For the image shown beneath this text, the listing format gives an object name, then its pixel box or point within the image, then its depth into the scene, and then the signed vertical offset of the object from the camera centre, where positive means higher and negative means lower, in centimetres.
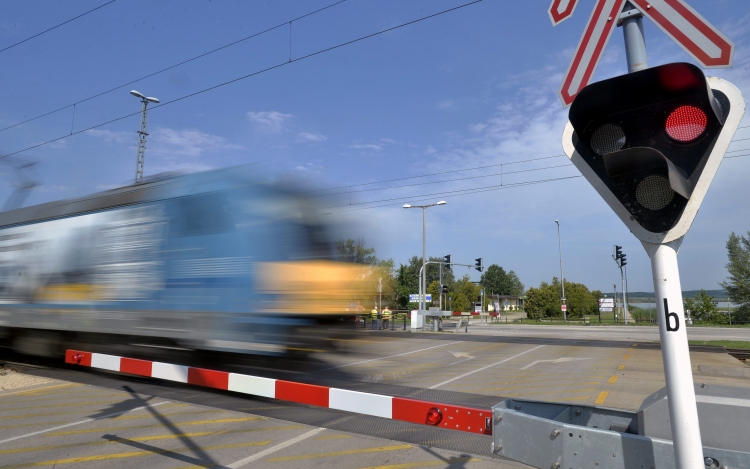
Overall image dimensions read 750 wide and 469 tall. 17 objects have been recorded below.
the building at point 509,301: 10296 +270
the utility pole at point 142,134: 1758 +670
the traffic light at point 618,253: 3269 +398
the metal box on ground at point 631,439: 193 -55
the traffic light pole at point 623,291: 4002 +173
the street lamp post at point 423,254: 3075 +387
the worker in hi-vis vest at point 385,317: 3190 -35
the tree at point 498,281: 13800 +889
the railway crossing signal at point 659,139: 172 +65
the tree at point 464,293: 7206 +370
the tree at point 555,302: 6084 +127
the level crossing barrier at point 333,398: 271 -57
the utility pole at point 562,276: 4321 +342
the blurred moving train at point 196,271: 698 +67
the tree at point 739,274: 5572 +446
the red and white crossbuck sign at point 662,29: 192 +119
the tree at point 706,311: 4344 +5
